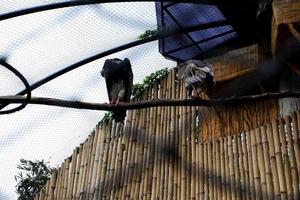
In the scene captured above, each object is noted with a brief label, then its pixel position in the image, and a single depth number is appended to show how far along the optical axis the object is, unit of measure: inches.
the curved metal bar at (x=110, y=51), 156.8
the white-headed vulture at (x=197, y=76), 143.3
